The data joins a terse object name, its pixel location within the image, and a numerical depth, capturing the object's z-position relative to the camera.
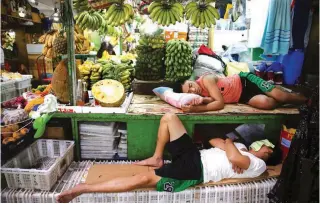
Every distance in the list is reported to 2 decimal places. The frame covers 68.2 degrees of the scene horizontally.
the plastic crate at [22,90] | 5.00
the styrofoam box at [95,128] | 2.77
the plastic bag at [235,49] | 4.98
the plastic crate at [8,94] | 4.41
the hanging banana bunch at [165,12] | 3.26
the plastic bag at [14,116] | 2.36
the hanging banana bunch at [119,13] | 3.26
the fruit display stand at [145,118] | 2.65
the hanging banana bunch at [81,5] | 3.25
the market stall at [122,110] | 2.29
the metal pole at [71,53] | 2.62
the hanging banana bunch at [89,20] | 3.52
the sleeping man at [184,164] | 2.20
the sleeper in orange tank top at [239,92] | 2.93
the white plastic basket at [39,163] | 2.12
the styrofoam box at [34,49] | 7.72
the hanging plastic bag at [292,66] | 3.55
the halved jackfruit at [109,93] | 2.70
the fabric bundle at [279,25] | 3.33
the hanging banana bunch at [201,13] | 3.30
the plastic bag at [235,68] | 4.19
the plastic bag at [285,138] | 2.59
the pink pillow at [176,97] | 2.75
